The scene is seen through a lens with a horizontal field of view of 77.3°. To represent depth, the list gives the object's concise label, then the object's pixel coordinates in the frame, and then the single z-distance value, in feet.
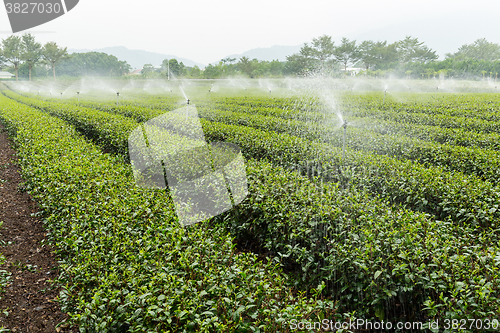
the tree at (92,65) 245.24
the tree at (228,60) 204.47
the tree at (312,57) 165.37
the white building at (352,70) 172.40
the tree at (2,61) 199.82
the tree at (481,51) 203.82
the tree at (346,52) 178.91
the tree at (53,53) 205.21
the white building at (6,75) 230.11
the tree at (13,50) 196.65
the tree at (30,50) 202.08
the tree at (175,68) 184.75
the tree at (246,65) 183.21
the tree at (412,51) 185.98
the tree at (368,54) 183.93
